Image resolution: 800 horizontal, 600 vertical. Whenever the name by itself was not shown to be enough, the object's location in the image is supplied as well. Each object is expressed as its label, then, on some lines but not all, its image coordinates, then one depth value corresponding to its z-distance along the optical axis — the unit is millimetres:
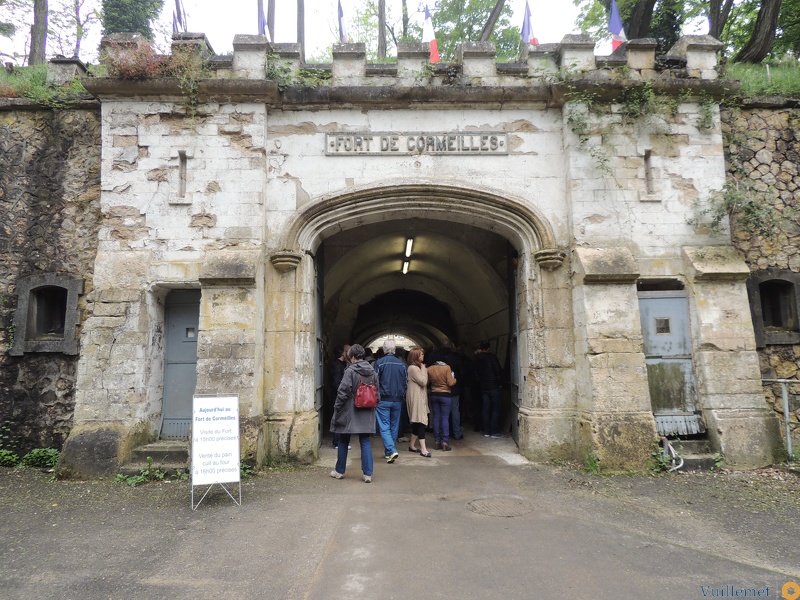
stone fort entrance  6562
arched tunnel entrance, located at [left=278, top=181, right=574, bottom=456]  7027
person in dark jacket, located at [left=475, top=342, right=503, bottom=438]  8992
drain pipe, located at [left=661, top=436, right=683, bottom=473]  6302
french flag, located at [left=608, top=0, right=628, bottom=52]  8008
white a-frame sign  5133
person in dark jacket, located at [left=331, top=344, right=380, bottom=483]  5922
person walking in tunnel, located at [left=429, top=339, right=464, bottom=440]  8859
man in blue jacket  6707
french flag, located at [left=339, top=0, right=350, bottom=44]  10641
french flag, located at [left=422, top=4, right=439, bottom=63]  8211
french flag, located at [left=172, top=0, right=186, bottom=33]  9875
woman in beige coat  7578
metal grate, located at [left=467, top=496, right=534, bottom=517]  4883
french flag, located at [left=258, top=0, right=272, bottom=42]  9411
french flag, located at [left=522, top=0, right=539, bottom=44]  9414
